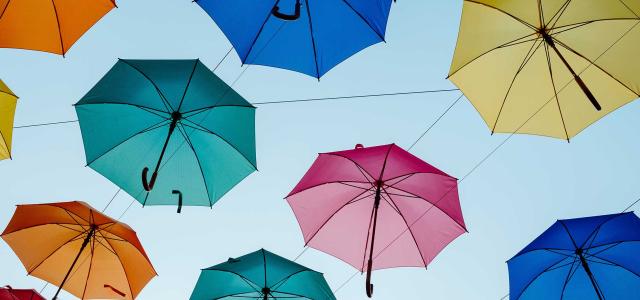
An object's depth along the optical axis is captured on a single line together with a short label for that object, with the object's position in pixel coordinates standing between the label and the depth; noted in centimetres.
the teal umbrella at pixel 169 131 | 695
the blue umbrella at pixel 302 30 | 688
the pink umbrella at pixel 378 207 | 728
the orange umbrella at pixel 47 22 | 676
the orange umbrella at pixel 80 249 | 798
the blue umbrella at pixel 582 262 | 762
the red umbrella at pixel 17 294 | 791
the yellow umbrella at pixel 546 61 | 662
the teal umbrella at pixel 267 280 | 797
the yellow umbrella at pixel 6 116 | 720
